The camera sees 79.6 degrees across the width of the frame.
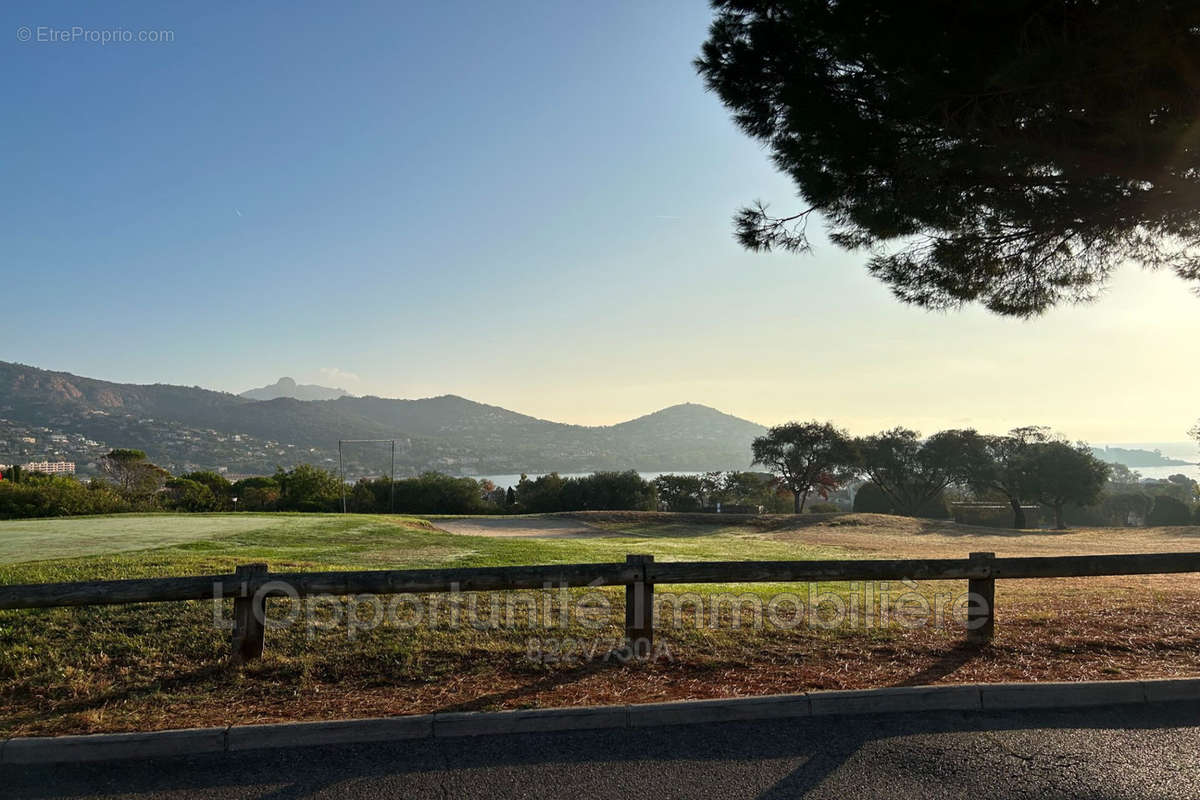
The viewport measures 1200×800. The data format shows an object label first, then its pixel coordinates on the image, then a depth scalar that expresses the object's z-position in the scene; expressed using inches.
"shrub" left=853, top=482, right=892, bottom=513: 1749.5
